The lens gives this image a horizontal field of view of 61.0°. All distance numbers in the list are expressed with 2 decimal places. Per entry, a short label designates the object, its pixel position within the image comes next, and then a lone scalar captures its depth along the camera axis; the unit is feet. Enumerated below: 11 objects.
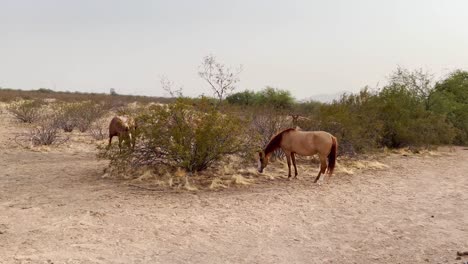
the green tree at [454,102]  57.62
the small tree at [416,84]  57.88
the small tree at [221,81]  39.77
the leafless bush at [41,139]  44.86
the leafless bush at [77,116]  59.26
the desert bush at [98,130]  52.35
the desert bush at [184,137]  29.58
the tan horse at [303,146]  29.81
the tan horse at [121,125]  33.27
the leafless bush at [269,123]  42.47
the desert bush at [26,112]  67.00
